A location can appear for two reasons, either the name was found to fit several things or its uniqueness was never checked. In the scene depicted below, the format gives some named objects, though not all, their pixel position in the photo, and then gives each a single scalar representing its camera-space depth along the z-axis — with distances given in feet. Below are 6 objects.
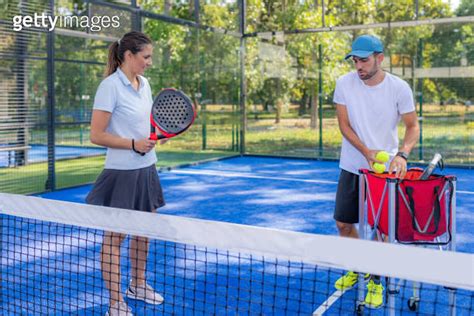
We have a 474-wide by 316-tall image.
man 11.81
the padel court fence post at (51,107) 26.50
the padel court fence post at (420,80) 35.99
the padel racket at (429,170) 10.57
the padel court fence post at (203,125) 38.10
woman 10.84
